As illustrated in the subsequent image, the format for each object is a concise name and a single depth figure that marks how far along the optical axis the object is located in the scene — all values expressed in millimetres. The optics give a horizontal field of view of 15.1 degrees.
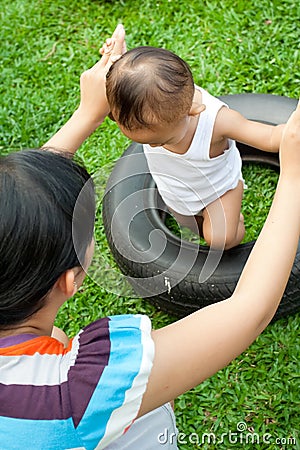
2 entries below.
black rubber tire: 2002
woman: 1327
